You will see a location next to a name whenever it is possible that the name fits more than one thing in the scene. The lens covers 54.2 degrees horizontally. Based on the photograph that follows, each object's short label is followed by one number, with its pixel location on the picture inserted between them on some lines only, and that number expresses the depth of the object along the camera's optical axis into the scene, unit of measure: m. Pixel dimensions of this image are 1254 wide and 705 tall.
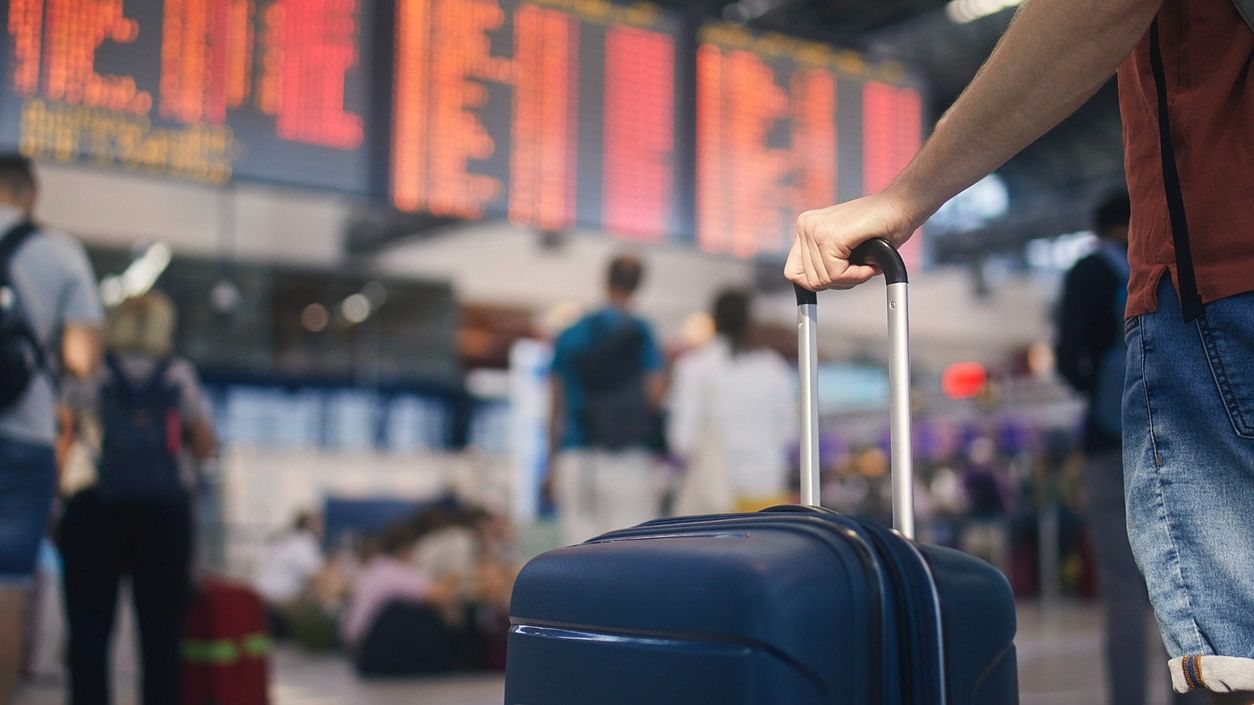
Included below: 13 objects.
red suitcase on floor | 4.29
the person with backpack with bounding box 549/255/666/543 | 4.86
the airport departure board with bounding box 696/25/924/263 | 5.48
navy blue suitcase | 1.01
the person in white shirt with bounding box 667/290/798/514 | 4.80
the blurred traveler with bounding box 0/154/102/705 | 2.77
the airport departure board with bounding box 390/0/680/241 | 4.74
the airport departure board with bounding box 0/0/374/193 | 4.02
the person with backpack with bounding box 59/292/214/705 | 3.60
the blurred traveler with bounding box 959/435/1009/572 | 11.53
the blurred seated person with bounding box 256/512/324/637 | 9.26
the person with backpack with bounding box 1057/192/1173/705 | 3.38
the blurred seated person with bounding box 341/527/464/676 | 6.46
